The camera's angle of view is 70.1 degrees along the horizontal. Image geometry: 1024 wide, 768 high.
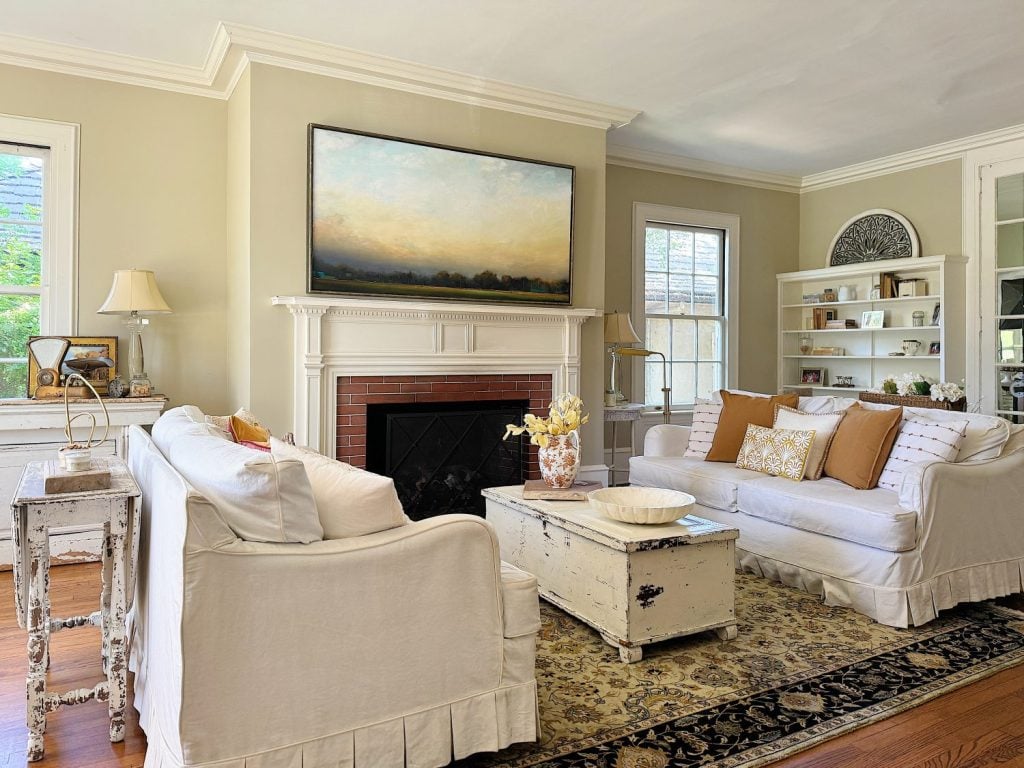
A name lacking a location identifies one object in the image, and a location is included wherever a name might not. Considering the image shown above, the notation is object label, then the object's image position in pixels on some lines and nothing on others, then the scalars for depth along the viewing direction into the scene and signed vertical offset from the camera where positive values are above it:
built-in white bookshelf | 5.70 +0.52
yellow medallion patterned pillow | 3.64 -0.34
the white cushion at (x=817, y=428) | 3.64 -0.22
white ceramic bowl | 2.75 -0.47
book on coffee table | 3.19 -0.48
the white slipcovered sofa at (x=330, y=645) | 1.65 -0.65
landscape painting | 4.22 +1.01
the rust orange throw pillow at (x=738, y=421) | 4.14 -0.20
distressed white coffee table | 2.61 -0.71
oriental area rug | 2.06 -1.00
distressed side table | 1.95 -0.52
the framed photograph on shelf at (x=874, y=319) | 6.16 +0.58
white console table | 3.77 -0.31
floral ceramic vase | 3.30 -0.34
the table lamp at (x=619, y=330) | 5.27 +0.40
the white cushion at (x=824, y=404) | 3.94 -0.10
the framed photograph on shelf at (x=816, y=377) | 6.70 +0.09
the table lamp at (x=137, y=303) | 4.02 +0.44
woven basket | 4.97 -0.11
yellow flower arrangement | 3.32 -0.17
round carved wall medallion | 6.15 +1.29
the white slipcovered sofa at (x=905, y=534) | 2.97 -0.64
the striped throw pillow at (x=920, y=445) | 3.17 -0.26
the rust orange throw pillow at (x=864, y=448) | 3.41 -0.29
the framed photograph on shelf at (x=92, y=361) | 4.06 +0.12
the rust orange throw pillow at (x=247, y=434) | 2.91 -0.21
